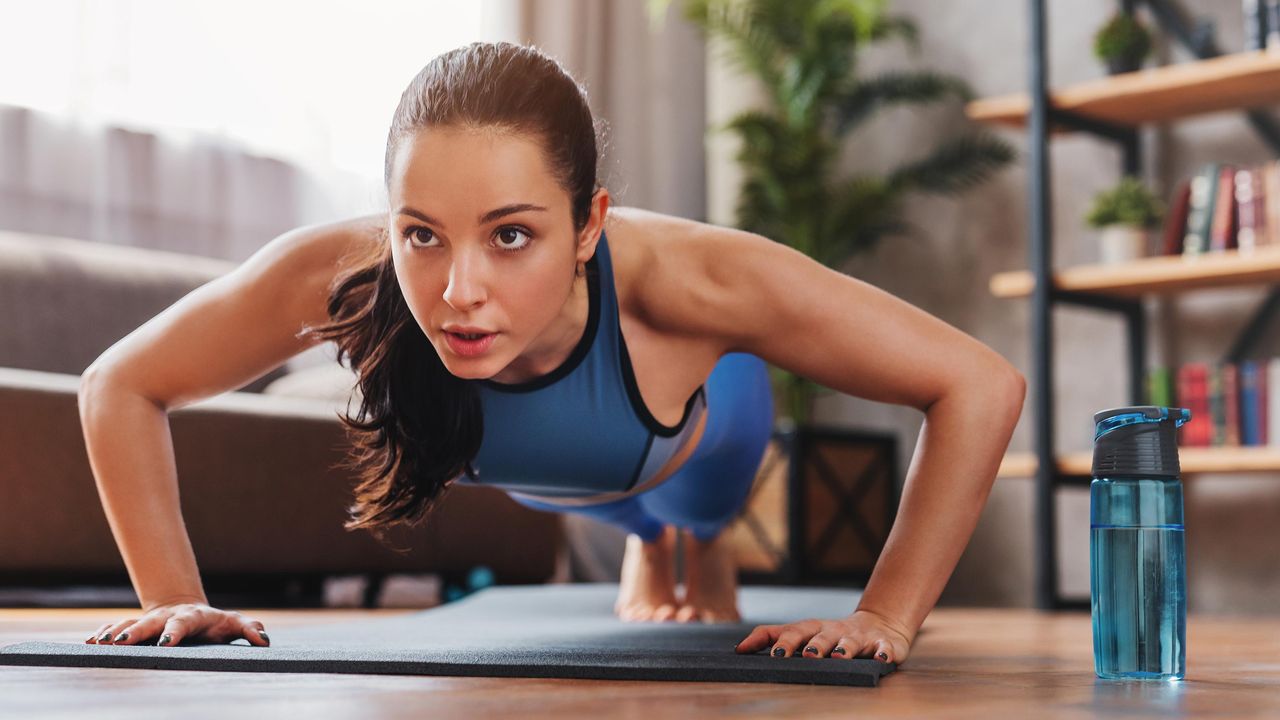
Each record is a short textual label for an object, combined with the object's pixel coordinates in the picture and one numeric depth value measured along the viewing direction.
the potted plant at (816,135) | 3.59
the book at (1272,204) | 2.92
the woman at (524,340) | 1.14
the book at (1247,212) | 2.95
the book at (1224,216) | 3.00
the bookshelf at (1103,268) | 2.91
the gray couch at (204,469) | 2.22
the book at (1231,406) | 2.99
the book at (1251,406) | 2.96
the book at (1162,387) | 3.14
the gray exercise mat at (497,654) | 1.04
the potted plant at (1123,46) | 3.21
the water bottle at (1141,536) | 0.98
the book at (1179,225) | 3.12
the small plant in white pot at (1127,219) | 3.13
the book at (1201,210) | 3.04
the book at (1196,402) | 3.03
